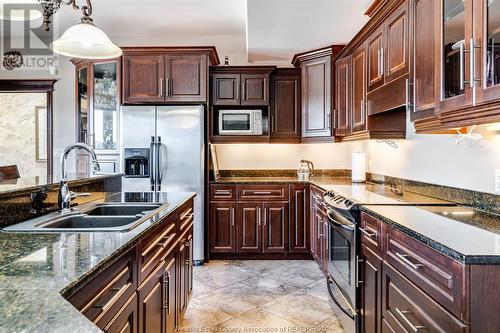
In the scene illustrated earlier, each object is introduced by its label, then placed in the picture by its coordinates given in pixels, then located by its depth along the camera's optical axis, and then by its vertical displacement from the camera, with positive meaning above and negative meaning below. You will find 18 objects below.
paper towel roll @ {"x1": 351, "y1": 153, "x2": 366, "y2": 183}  3.98 -0.05
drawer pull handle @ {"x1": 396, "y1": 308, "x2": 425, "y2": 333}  1.43 -0.67
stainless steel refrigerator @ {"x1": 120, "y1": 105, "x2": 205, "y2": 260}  3.95 +0.22
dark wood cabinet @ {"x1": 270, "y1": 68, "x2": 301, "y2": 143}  4.43 +0.72
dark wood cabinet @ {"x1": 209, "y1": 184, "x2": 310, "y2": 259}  4.11 -0.64
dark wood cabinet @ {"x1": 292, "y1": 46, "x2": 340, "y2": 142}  4.08 +0.84
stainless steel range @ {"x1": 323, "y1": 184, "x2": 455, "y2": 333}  2.22 -0.54
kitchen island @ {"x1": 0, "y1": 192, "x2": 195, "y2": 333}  0.69 -0.29
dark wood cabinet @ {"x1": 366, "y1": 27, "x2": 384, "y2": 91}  2.74 +0.85
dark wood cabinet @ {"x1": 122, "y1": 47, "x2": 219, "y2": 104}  4.02 +1.01
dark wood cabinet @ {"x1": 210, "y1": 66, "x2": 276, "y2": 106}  4.29 +0.96
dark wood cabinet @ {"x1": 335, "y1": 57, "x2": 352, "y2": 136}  3.65 +0.73
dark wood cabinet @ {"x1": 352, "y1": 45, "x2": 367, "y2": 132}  3.21 +0.70
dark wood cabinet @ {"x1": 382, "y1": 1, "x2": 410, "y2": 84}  2.30 +0.82
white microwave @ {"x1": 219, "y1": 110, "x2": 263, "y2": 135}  4.31 +0.51
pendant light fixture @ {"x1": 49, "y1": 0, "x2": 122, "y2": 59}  2.13 +0.78
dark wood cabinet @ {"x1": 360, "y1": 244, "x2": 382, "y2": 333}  1.92 -0.72
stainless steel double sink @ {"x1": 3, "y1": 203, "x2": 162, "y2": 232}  1.48 -0.27
